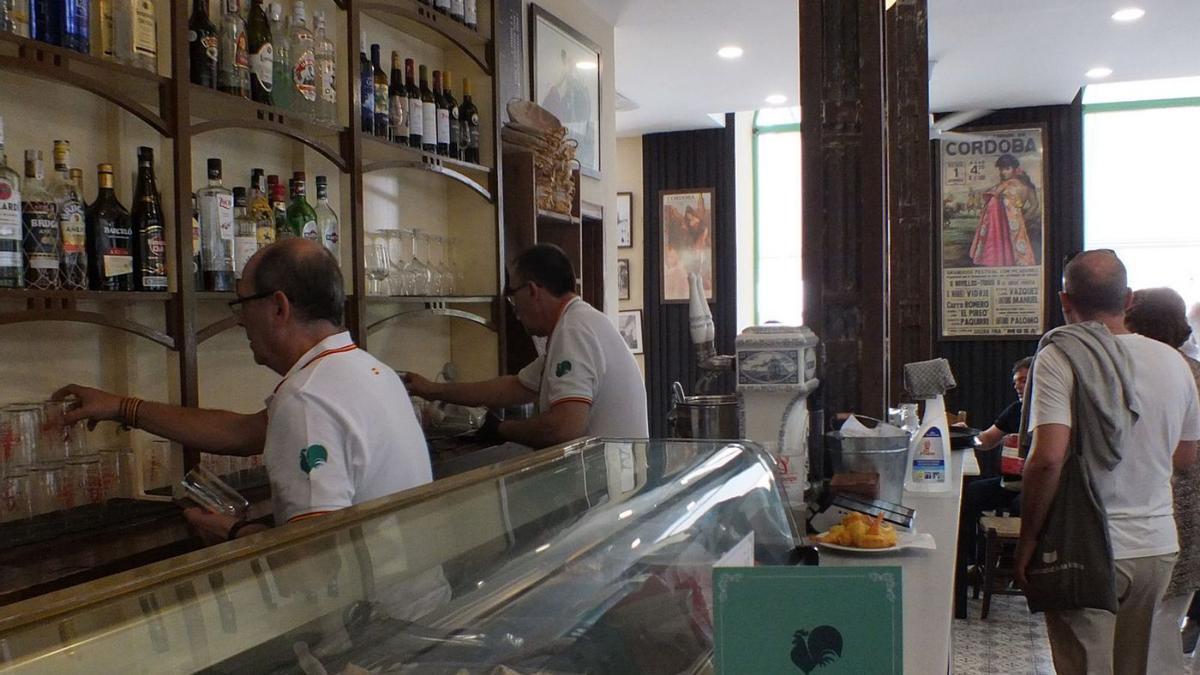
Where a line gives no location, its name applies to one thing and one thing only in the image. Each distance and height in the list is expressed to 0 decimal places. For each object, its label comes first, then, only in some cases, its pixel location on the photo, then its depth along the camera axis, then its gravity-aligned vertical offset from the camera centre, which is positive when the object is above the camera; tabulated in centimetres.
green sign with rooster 72 -23
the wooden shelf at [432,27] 342 +107
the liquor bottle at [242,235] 274 +22
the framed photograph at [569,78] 507 +124
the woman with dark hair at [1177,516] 331 -79
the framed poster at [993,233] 902 +60
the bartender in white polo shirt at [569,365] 312 -19
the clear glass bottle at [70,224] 224 +21
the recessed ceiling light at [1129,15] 611 +175
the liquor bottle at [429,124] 372 +70
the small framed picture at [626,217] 1011 +90
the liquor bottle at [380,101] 343 +73
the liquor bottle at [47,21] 217 +65
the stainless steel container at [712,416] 271 -31
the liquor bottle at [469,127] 399 +74
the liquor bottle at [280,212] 286 +30
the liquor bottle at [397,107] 354 +73
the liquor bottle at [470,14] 395 +118
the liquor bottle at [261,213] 281 +28
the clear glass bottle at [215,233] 263 +21
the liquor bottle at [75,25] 220 +65
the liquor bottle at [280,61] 289 +74
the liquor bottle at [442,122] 381 +72
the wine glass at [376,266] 342 +15
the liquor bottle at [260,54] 280 +73
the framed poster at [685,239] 977 +65
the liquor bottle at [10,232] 210 +18
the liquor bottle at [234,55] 271 +71
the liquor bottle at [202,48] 261 +70
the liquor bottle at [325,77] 307 +73
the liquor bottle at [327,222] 314 +29
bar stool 517 -131
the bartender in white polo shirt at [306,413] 179 -20
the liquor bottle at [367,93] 334 +73
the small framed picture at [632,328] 1001 -23
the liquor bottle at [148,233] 242 +20
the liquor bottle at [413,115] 363 +72
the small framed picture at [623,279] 1014 +27
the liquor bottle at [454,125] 391 +72
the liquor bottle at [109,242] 233 +17
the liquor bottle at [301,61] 296 +75
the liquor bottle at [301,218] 302 +29
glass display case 76 -28
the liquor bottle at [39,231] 217 +19
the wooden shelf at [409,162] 336 +55
